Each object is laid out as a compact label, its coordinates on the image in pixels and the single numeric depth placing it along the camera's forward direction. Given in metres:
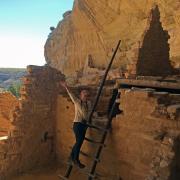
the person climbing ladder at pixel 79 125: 3.99
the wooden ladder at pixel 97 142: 3.74
